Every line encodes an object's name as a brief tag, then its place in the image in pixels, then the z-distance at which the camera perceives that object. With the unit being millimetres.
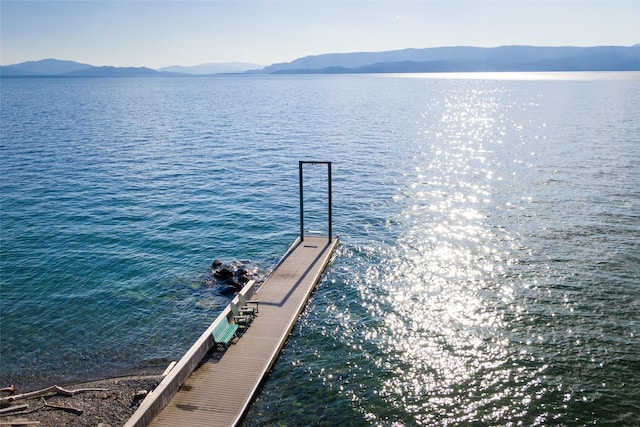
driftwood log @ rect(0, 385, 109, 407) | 19522
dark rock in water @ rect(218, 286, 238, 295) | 28812
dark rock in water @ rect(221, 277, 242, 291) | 29173
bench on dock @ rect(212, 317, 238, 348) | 21484
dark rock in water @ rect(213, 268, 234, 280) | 30547
